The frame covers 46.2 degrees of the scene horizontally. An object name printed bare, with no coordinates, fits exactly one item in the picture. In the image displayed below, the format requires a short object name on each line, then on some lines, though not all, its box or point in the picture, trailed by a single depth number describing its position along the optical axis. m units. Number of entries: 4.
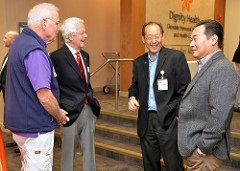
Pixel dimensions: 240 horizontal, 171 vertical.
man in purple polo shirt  1.74
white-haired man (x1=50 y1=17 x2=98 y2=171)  2.45
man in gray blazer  1.61
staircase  3.52
